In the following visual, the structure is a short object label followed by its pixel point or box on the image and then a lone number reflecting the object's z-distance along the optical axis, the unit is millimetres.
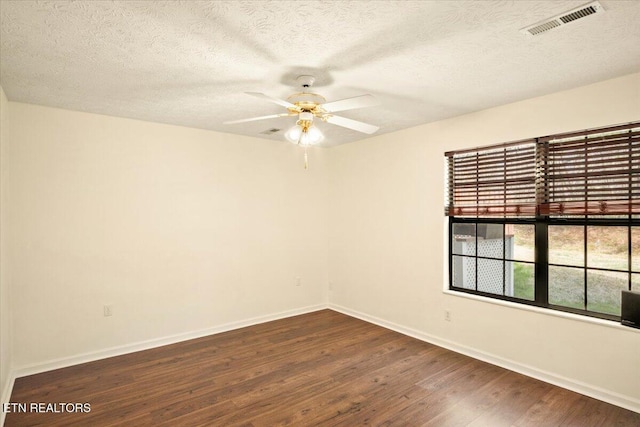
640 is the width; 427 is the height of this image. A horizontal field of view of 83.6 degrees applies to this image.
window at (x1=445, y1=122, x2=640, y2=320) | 2926
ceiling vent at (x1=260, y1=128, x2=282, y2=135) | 4456
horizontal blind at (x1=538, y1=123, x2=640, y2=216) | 2859
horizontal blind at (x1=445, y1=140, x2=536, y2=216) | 3465
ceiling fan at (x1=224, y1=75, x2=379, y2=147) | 2551
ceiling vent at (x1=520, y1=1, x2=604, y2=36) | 1876
